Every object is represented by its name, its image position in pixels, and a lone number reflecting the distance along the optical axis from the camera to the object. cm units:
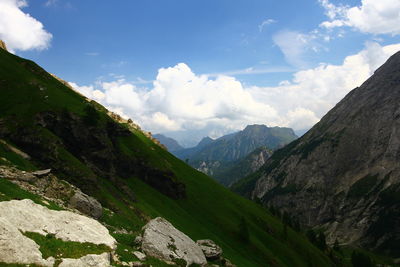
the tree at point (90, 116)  9281
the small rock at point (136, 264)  2884
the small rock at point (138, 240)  3531
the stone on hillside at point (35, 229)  2239
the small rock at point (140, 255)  3111
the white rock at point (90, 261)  2358
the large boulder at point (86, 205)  4758
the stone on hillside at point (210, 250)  4494
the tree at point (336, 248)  19375
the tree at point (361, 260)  15900
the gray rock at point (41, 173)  4876
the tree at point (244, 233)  10250
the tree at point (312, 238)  17022
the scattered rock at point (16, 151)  6148
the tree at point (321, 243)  16735
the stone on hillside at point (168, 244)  3420
